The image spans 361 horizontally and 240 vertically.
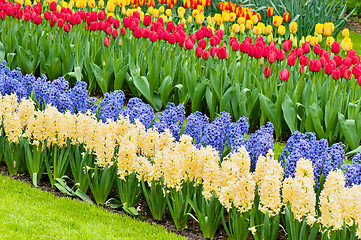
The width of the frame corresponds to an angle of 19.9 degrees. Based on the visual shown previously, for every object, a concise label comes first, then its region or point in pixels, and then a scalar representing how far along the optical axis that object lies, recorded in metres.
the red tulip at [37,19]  14.47
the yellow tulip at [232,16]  16.73
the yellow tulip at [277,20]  15.85
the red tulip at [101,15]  14.77
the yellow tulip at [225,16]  16.67
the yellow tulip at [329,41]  13.79
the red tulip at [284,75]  10.92
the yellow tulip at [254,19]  16.24
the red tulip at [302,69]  11.48
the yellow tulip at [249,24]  15.59
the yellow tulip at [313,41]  13.94
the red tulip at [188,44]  12.68
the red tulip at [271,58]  11.88
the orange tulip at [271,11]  16.97
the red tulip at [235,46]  12.54
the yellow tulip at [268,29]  15.27
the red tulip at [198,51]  12.32
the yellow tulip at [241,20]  16.14
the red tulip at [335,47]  12.51
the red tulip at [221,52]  11.92
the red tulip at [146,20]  14.20
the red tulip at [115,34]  13.92
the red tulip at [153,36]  13.03
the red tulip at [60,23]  14.21
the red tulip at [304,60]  11.67
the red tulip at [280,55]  11.96
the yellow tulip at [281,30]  15.31
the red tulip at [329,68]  11.06
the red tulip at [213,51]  12.21
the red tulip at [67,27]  13.92
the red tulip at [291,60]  11.58
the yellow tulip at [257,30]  15.21
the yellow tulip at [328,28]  13.82
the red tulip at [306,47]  12.70
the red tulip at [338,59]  11.71
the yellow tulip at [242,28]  15.75
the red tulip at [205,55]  12.30
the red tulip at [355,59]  11.68
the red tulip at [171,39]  12.92
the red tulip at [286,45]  12.86
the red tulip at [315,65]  11.23
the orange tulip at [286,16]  16.52
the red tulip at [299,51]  12.51
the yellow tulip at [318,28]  14.47
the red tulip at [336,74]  10.87
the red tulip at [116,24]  14.21
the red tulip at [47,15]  14.90
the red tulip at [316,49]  12.47
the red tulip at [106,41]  13.42
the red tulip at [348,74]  10.93
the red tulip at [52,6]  15.93
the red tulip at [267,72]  11.33
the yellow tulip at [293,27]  15.27
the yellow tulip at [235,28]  15.41
